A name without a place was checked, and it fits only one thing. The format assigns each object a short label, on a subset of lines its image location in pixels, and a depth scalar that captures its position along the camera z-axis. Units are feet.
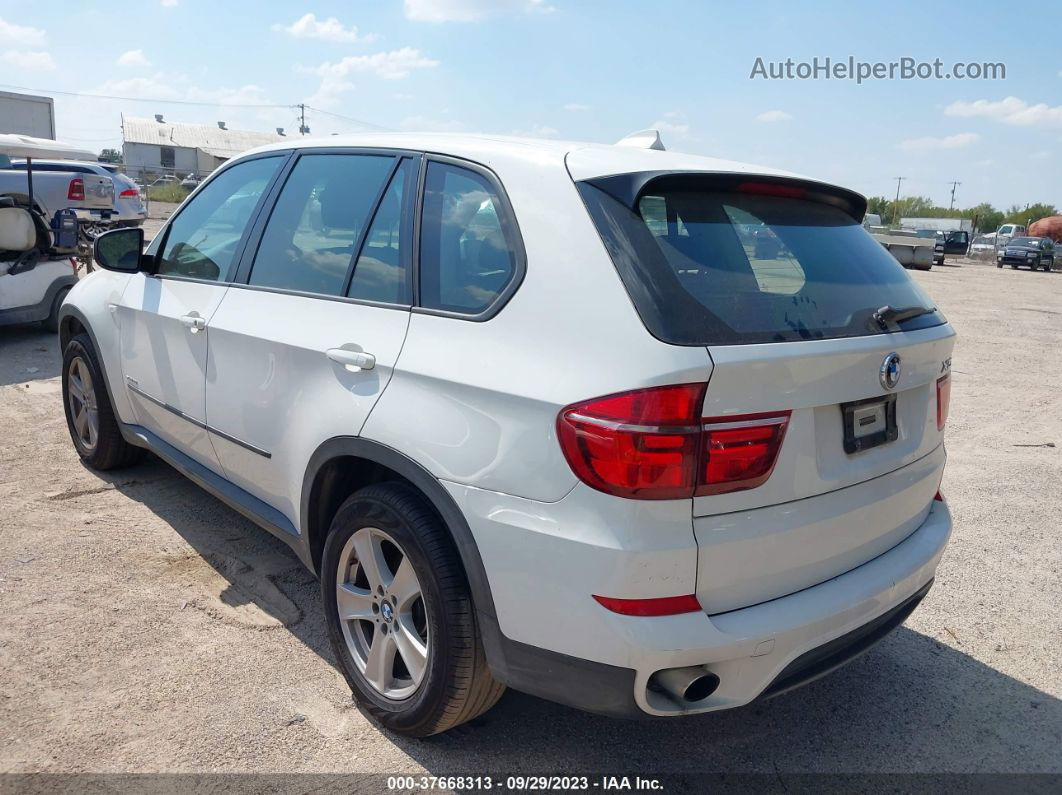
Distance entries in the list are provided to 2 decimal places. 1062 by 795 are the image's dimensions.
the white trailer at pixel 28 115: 72.33
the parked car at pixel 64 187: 35.79
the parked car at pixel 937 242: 120.26
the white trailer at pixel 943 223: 195.17
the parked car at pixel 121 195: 47.80
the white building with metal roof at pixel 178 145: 256.32
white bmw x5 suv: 6.59
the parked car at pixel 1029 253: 124.16
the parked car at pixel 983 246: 148.36
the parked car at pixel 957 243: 135.64
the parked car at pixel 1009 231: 183.07
